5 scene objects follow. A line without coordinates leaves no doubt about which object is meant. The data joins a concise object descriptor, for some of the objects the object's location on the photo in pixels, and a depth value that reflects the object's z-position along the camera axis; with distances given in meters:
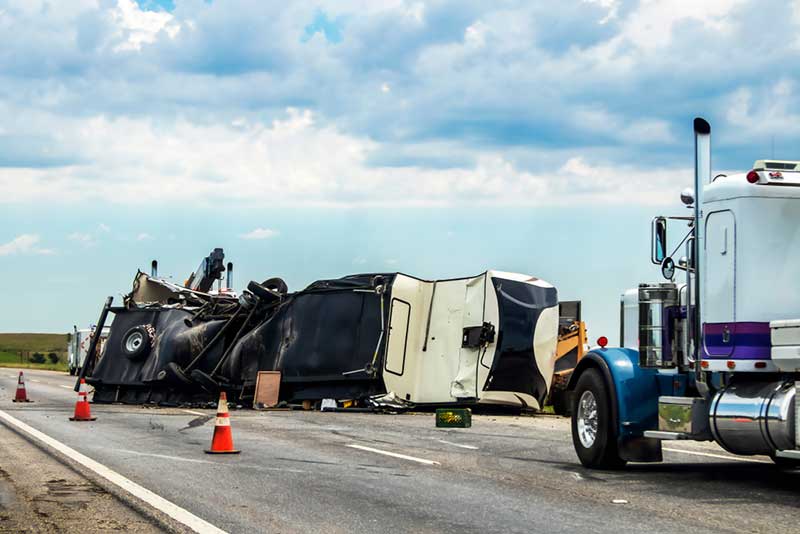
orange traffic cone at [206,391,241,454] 14.18
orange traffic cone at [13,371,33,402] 27.28
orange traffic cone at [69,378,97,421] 20.33
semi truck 10.17
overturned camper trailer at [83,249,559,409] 23.42
